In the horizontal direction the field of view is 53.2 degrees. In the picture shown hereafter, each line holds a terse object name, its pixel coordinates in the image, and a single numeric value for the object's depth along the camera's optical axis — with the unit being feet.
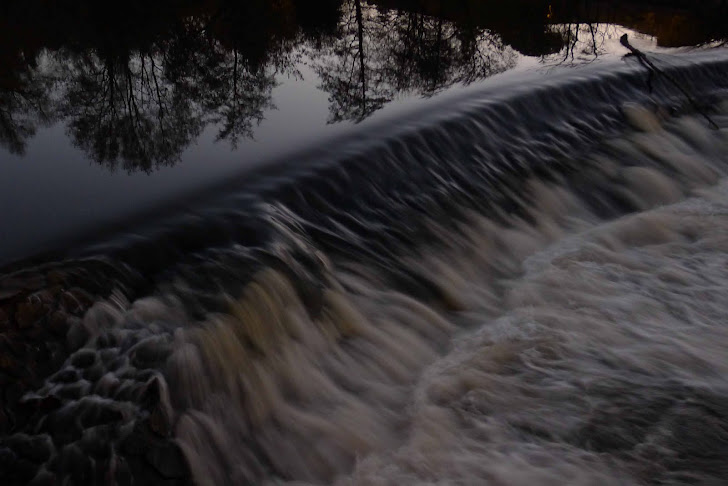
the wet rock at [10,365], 10.65
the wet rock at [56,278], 12.41
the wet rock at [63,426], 10.51
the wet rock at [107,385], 11.19
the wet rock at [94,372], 11.27
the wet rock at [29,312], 11.30
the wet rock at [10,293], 11.64
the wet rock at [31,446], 10.17
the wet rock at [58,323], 11.48
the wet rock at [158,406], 11.13
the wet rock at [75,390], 10.91
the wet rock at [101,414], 10.77
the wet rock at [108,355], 11.57
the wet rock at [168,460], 10.76
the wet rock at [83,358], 11.34
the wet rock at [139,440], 10.71
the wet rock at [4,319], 11.08
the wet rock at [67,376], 11.04
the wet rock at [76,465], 10.25
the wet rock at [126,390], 11.25
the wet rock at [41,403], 10.57
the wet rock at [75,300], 11.88
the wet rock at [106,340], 11.71
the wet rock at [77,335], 11.52
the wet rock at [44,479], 10.05
